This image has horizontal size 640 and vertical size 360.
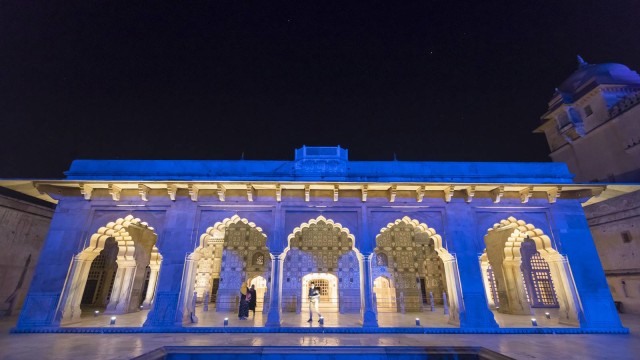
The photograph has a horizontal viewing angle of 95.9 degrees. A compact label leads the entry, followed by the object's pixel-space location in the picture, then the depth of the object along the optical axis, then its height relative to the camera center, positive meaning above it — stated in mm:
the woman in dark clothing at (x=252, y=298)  10307 -281
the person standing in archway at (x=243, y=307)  9633 -546
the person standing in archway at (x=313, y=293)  9633 -101
